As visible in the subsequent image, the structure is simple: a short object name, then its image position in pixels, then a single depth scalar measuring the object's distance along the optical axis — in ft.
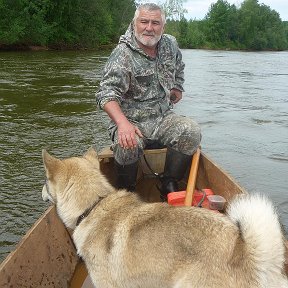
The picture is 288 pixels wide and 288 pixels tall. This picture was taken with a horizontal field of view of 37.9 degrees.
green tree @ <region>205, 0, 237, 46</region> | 330.59
